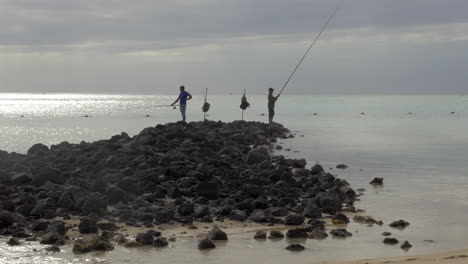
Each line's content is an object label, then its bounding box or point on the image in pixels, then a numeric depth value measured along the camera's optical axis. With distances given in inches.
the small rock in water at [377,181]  723.9
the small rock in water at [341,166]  877.2
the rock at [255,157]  815.7
